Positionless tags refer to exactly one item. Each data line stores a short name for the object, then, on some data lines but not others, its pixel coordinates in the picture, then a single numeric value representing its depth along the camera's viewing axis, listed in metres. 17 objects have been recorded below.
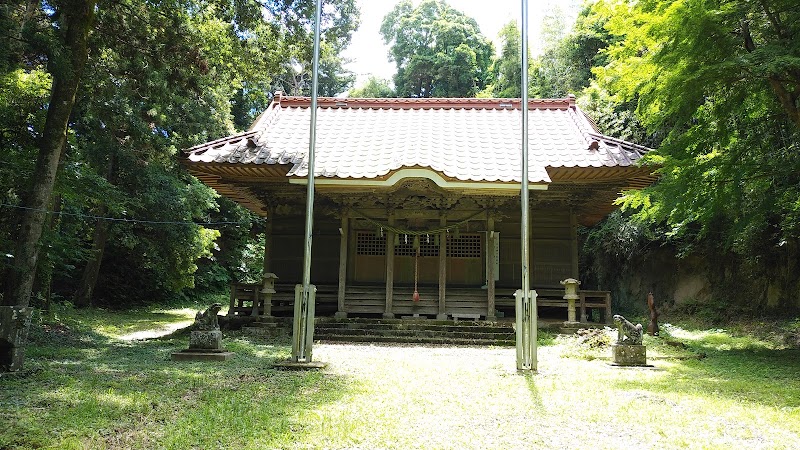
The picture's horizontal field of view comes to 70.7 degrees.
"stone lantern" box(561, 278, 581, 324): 11.70
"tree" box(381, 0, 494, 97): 33.47
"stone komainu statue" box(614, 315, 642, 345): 7.74
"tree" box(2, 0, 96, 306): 7.10
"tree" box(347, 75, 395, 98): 35.66
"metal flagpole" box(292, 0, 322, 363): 7.05
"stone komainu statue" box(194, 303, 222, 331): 7.95
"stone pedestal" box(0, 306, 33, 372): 5.82
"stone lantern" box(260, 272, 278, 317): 11.79
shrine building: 11.73
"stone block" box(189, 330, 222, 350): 7.76
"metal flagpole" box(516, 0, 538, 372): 6.77
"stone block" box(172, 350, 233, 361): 7.54
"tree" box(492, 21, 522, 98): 27.75
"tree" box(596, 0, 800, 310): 7.15
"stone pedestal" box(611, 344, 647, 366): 7.64
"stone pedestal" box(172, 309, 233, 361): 7.57
